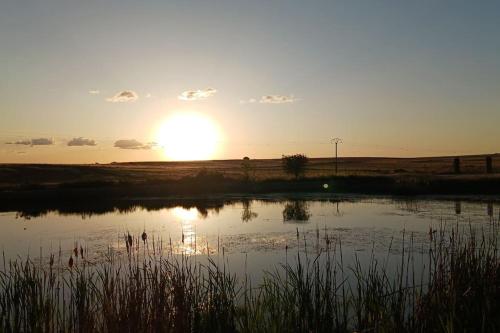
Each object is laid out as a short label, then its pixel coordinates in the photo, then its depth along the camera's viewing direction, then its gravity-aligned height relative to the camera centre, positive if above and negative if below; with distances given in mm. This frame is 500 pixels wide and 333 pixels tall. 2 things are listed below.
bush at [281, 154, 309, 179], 50656 -214
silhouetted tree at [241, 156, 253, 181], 46875 -396
